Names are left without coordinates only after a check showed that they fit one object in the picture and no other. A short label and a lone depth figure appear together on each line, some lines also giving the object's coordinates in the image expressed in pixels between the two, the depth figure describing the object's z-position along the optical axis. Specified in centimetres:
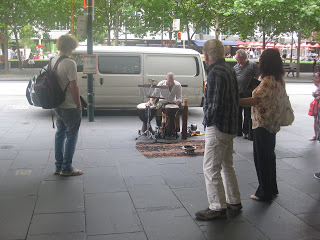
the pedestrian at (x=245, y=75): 695
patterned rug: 576
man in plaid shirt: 329
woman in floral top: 374
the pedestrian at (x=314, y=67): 2817
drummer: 709
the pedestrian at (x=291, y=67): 2479
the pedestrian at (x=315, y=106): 608
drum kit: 685
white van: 905
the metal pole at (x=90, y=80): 829
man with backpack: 444
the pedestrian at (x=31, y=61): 2765
